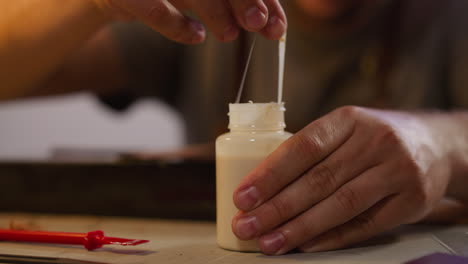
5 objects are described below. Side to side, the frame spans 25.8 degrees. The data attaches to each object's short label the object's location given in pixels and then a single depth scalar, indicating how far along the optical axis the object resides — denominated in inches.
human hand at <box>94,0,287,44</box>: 23.2
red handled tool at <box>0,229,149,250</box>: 22.6
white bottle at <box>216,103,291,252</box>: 22.7
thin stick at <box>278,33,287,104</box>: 23.6
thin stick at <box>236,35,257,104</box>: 24.2
